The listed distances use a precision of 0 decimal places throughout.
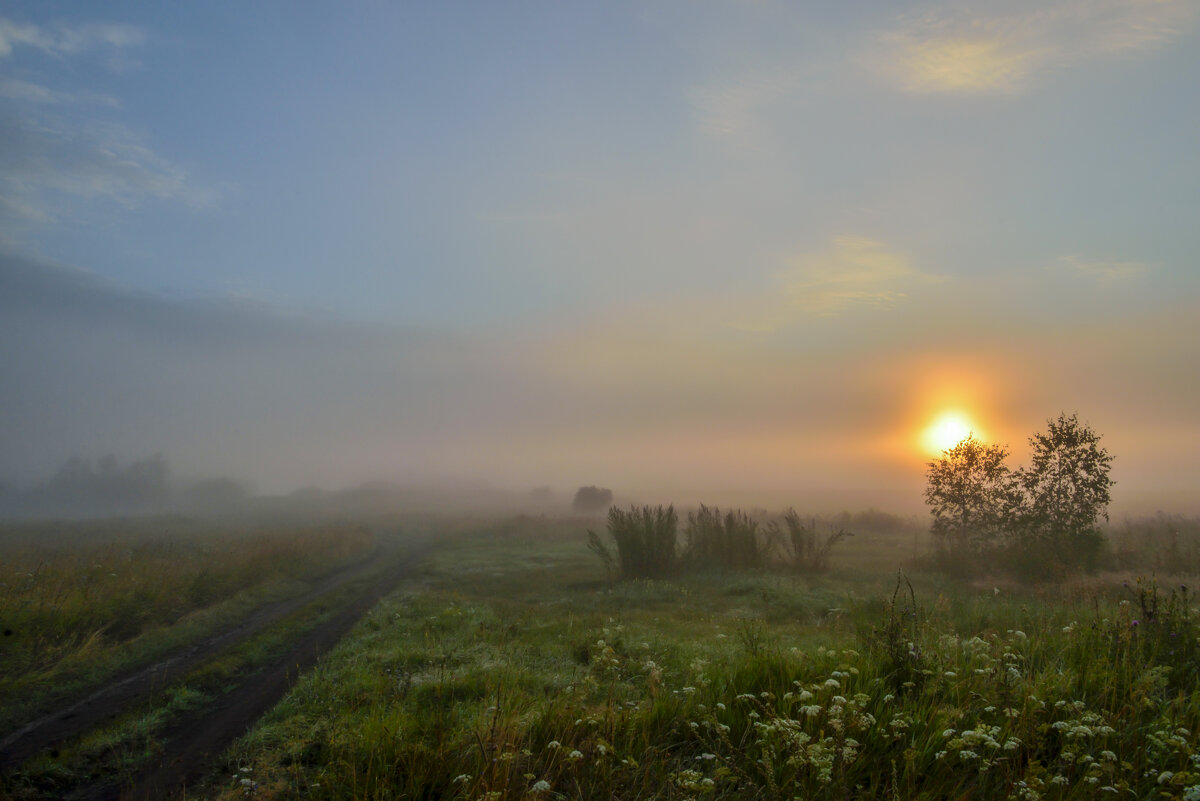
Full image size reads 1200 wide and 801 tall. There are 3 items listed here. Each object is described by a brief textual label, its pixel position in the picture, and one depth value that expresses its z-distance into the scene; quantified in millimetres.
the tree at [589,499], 81188
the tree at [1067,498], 23125
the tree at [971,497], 26203
